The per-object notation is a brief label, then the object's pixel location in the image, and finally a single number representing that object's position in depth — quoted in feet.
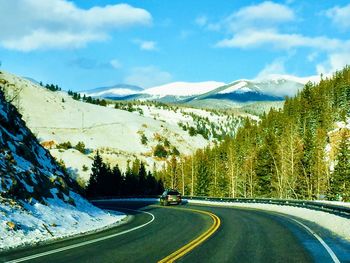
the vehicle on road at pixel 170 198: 156.35
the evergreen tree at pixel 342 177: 181.27
